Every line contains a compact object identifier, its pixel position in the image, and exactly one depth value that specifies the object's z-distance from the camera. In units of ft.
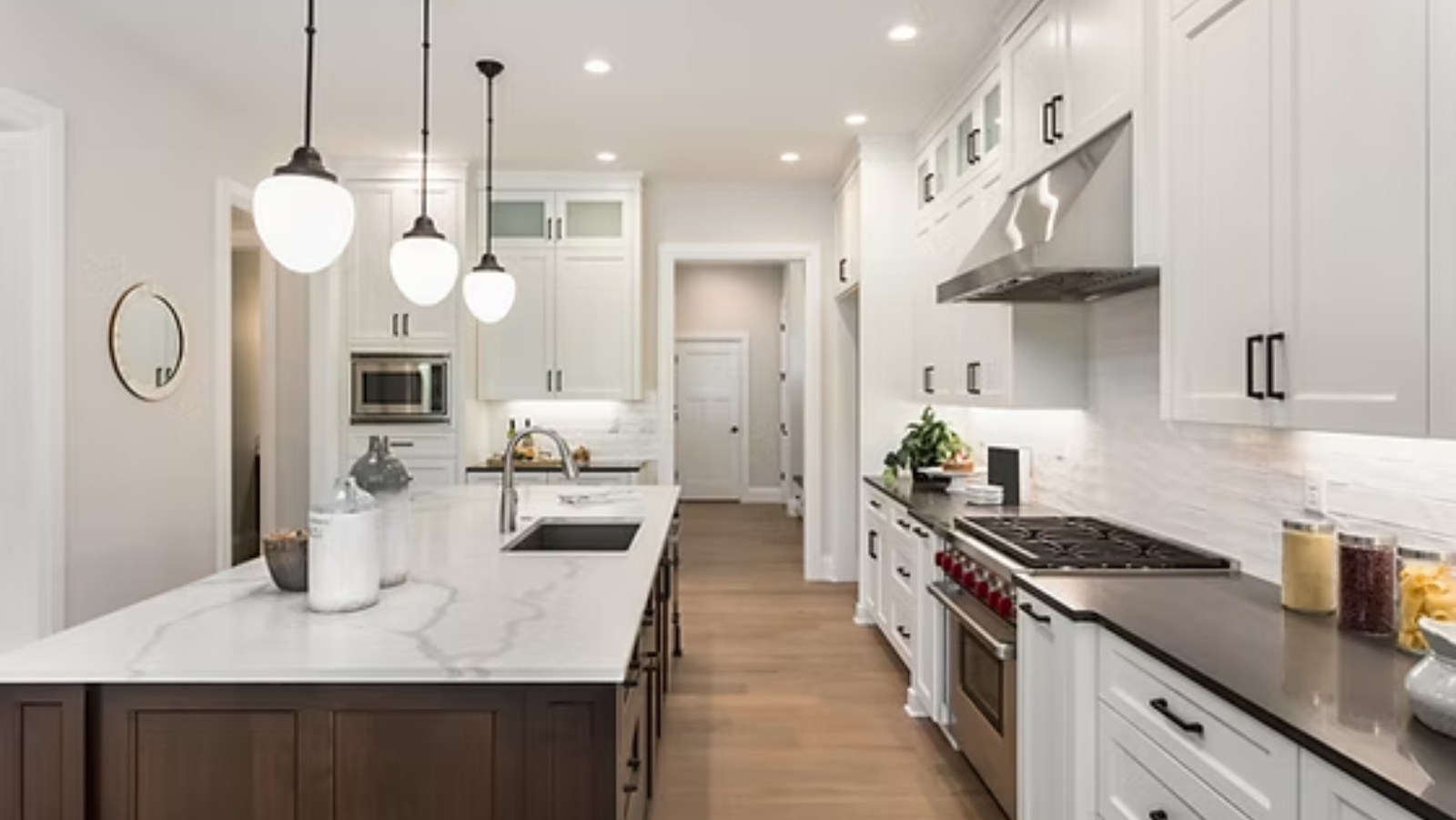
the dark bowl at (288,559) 6.66
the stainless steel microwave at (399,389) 17.48
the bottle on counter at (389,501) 6.88
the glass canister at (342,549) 5.89
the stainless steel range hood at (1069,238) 7.55
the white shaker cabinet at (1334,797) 3.50
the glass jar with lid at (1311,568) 5.85
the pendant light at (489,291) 11.28
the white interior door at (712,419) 34.32
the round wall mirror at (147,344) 11.80
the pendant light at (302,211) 6.30
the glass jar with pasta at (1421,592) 4.81
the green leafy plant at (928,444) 14.02
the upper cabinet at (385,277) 17.65
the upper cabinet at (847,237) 16.99
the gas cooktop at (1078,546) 7.42
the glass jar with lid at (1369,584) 5.36
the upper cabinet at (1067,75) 7.70
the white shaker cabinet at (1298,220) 4.46
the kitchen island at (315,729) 4.97
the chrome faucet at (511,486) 9.20
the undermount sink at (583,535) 10.37
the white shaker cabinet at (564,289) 18.47
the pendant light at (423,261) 9.52
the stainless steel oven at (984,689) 7.88
